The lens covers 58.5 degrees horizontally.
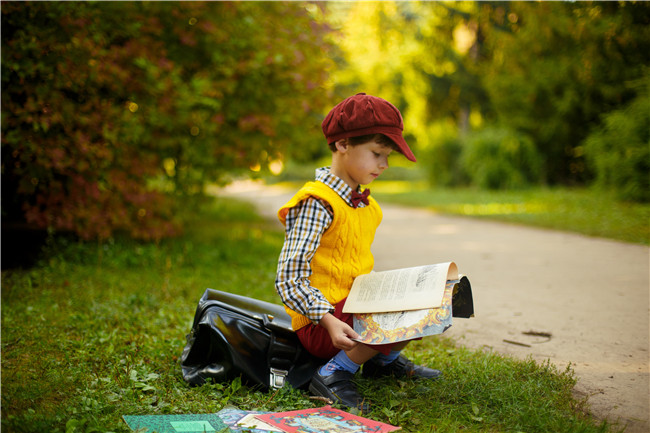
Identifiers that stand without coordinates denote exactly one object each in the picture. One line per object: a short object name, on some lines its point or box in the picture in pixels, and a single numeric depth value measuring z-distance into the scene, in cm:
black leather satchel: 253
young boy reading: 229
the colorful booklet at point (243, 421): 207
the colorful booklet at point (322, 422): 210
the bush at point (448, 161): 1864
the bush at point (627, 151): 1044
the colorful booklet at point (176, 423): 205
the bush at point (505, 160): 1534
